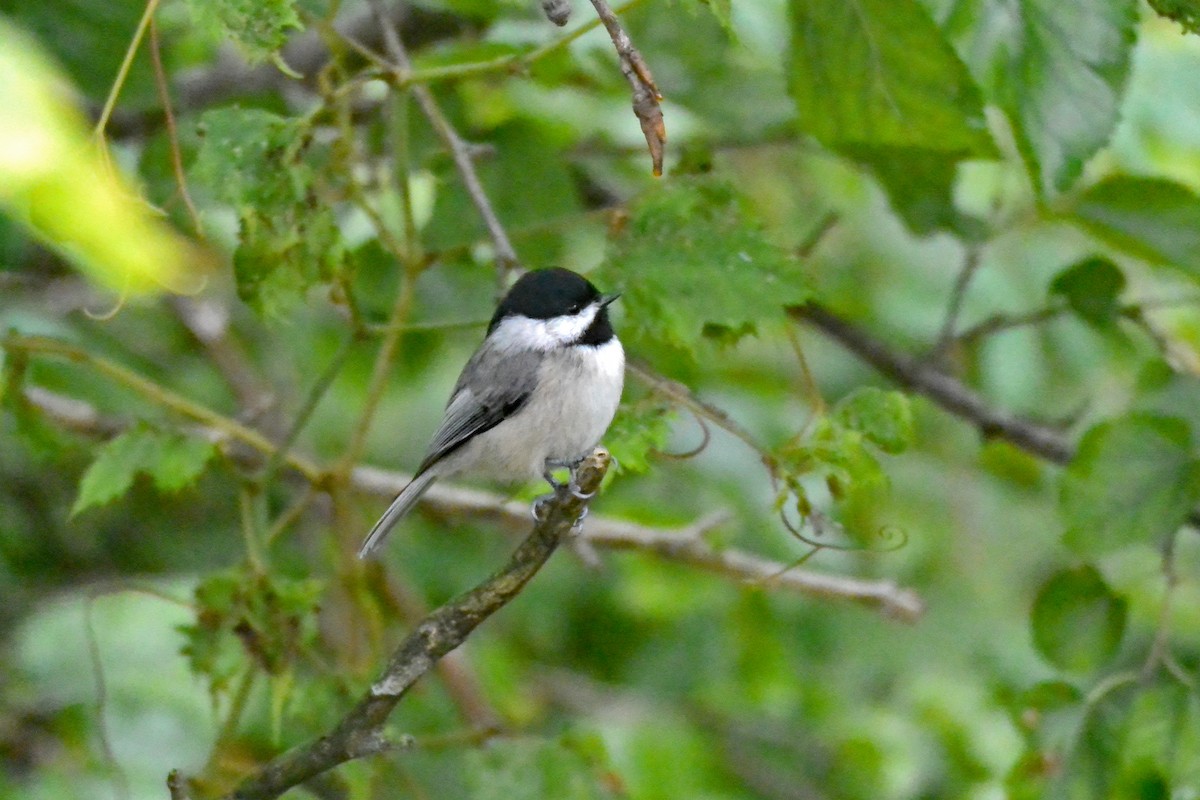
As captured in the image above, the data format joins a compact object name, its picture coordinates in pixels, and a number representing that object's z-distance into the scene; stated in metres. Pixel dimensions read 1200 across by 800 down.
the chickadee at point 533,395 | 5.04
